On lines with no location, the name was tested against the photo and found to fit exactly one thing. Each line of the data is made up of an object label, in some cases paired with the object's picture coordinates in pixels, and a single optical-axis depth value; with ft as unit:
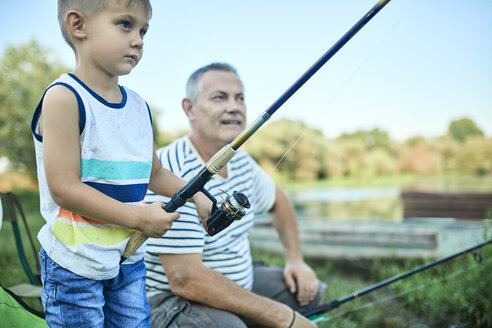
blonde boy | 3.81
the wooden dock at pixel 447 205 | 22.85
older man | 6.43
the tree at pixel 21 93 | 39.34
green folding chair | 6.79
